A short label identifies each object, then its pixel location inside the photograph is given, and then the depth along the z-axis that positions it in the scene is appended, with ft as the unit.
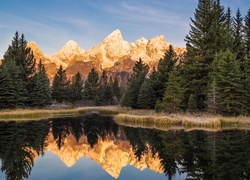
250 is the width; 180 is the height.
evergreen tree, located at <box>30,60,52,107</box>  192.85
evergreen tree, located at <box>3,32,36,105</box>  193.36
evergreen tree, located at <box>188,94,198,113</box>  127.70
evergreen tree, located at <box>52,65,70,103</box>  273.33
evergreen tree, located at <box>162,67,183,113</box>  127.34
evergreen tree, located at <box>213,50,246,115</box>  114.62
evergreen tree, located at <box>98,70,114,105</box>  297.33
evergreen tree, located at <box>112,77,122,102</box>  340.33
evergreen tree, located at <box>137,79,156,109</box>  170.29
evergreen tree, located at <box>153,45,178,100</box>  163.53
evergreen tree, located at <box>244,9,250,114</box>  145.01
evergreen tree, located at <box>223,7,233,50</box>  149.38
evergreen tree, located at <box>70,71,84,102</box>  294.87
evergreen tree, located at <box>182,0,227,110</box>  141.90
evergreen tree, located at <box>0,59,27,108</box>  161.03
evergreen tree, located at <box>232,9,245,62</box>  159.22
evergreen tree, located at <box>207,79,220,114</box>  113.19
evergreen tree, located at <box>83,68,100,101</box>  306.76
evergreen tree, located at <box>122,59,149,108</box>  196.81
